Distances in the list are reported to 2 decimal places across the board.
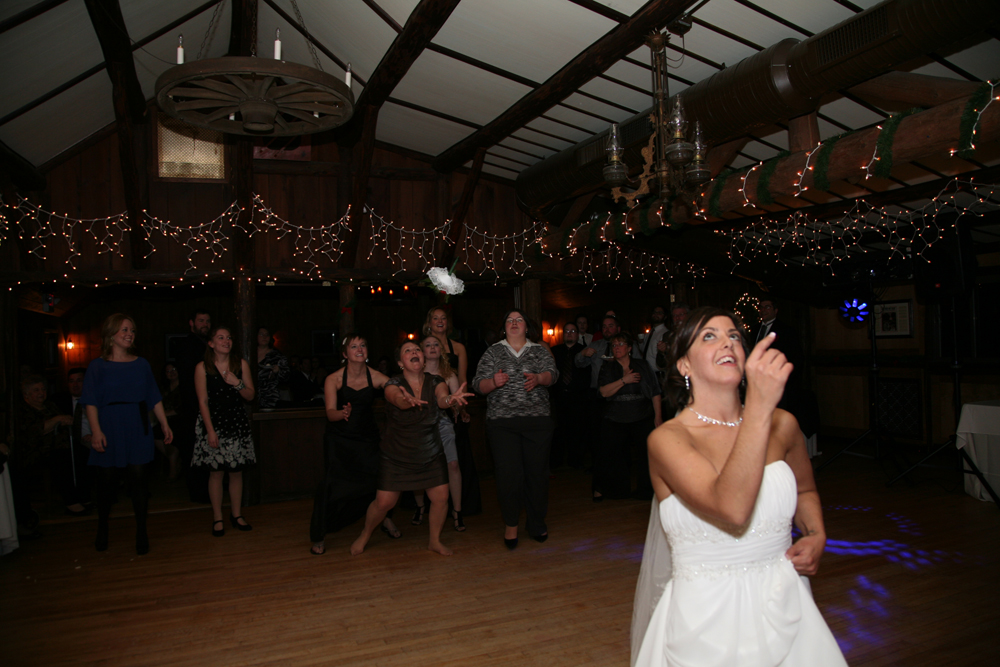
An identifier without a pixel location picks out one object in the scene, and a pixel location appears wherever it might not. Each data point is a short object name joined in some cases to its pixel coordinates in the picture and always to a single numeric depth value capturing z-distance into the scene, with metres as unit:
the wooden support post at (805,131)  4.30
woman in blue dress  4.20
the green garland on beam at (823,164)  4.07
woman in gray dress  3.95
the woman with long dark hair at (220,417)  4.55
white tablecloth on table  4.88
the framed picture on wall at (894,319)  7.86
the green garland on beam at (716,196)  4.88
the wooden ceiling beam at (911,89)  3.60
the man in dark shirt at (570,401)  6.67
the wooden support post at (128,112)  4.38
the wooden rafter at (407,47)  4.04
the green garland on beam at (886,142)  3.68
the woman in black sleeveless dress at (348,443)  4.25
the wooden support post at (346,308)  6.80
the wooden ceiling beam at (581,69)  3.86
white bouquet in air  6.24
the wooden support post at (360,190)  5.91
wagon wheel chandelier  3.34
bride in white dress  1.42
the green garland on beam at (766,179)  4.52
